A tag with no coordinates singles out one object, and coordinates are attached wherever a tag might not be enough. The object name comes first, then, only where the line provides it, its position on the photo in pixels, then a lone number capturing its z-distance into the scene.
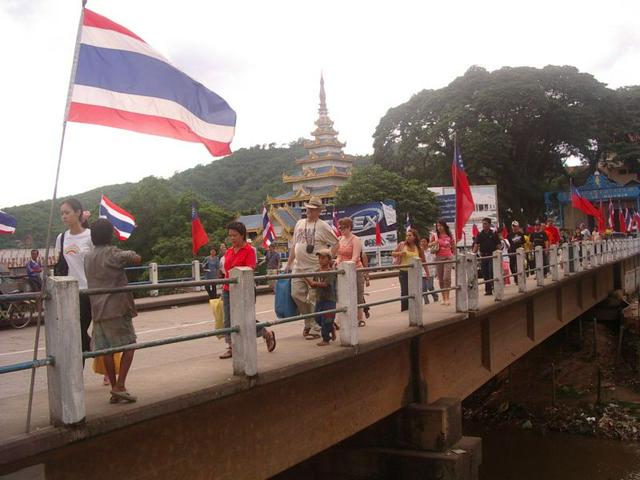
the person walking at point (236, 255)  6.02
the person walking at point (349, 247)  8.14
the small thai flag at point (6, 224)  12.73
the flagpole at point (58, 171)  3.44
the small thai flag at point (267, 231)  22.43
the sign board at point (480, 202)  42.53
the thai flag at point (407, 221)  39.56
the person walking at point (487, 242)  13.05
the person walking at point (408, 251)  10.16
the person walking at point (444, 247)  11.36
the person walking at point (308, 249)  7.09
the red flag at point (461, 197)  10.38
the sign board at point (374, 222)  32.41
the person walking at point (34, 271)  14.83
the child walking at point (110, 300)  4.24
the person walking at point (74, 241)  5.27
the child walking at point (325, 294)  6.50
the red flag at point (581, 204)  23.52
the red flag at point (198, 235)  19.94
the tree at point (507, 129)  50.72
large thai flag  4.25
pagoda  72.06
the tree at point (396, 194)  42.56
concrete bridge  3.47
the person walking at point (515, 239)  15.52
